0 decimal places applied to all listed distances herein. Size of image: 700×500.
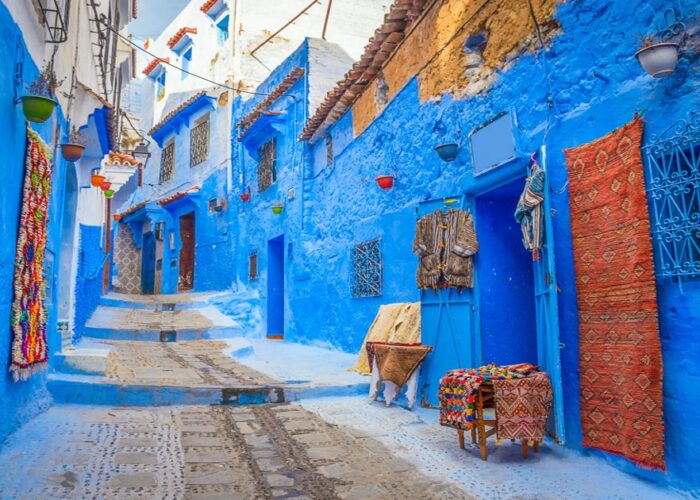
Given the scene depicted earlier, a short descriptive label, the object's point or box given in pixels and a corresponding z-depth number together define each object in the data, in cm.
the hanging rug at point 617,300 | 354
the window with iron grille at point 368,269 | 851
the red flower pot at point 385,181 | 790
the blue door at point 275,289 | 1417
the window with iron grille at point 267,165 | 1420
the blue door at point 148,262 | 2188
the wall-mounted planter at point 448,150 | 605
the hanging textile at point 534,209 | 442
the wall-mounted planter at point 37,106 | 413
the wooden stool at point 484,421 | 419
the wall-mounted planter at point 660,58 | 332
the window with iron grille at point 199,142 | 1838
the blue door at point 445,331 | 564
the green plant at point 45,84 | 455
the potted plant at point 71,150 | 598
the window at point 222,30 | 1788
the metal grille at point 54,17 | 486
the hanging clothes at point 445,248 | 570
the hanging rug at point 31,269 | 433
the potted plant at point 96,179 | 887
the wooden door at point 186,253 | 1894
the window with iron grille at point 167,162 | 2069
